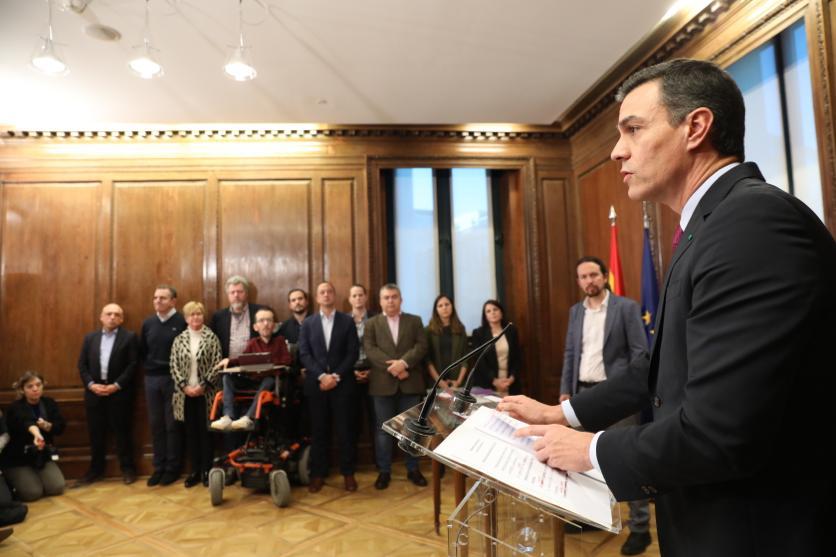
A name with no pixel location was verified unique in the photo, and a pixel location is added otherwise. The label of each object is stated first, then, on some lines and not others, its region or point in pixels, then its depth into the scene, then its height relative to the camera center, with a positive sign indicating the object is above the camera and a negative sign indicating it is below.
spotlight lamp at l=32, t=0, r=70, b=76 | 3.03 +1.63
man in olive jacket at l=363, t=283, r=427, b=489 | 4.09 -0.34
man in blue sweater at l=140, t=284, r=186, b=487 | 4.36 -0.50
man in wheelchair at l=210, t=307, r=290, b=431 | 3.75 -0.39
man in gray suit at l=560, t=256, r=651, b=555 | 2.98 -0.12
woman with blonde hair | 4.31 -0.48
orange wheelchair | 3.61 -0.96
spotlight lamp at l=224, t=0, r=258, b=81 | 3.22 +1.64
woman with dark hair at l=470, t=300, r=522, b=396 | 4.43 -0.38
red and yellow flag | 4.21 +0.37
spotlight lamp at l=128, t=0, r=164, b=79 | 3.17 +1.65
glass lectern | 0.93 -0.50
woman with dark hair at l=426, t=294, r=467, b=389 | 4.60 -0.17
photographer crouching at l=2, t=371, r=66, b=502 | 3.90 -0.84
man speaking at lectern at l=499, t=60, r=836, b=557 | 0.64 -0.08
